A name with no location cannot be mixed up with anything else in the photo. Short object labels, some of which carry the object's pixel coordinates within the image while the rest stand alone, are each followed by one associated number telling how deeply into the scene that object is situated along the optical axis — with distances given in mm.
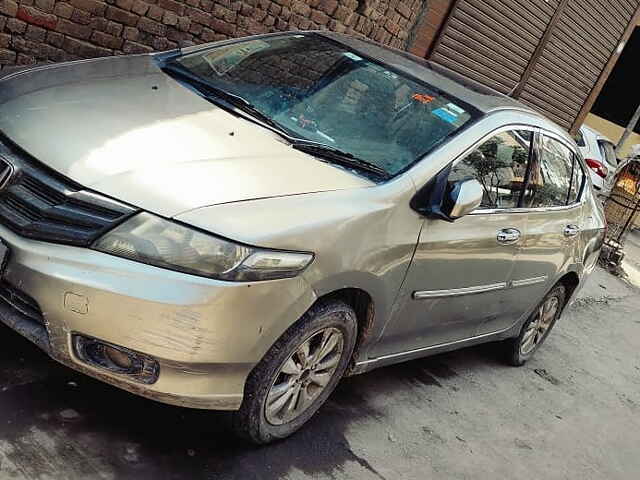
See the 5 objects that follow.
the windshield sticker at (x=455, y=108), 4188
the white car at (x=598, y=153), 15086
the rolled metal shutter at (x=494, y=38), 10531
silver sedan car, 2887
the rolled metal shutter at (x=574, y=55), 13195
